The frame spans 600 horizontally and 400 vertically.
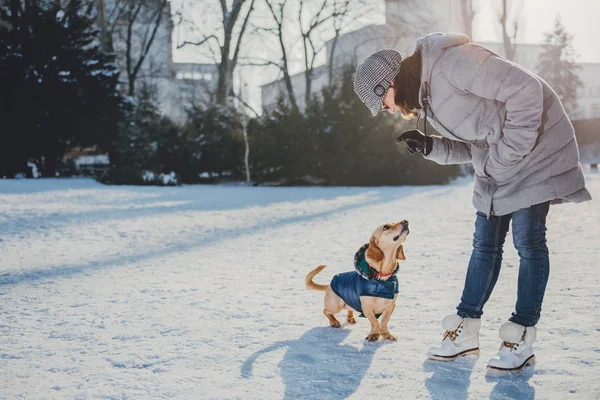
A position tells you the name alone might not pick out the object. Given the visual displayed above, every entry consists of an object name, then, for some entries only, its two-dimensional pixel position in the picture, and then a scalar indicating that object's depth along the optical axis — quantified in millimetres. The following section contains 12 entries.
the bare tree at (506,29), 26344
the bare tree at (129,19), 23641
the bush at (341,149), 15688
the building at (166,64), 25359
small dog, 2957
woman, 2312
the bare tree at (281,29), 24406
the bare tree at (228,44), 22352
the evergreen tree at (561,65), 45031
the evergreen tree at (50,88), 18125
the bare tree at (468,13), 24250
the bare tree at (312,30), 24969
